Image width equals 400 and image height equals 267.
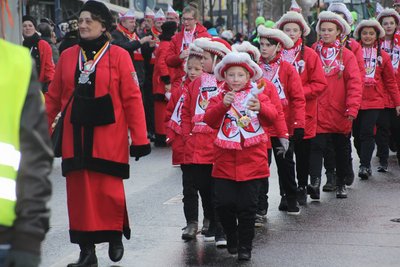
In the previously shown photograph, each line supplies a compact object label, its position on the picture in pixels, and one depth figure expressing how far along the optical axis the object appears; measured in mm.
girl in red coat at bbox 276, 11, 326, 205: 15209
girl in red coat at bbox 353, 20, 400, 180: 18842
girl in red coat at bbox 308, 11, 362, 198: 16332
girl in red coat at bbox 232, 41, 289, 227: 12437
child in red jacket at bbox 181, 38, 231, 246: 12652
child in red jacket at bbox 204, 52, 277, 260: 11511
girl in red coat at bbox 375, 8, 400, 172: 19999
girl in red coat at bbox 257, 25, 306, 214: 14133
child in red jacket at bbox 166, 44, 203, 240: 13034
